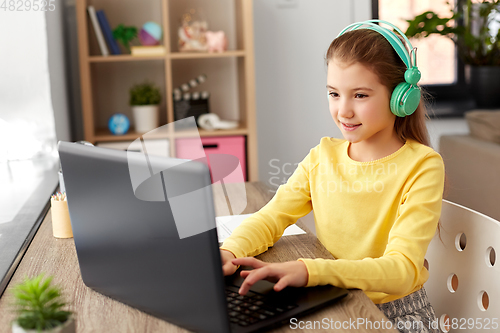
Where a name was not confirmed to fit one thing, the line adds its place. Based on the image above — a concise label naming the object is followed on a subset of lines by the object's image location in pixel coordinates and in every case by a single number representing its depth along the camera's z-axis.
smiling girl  0.83
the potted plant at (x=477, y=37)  2.98
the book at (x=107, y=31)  2.57
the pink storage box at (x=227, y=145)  2.62
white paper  1.09
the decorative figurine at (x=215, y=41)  2.63
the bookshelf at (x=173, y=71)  2.57
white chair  0.87
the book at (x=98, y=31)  2.53
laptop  0.58
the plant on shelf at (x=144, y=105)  2.66
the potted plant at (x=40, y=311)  0.54
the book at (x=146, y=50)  2.56
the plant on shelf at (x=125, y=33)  2.61
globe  2.61
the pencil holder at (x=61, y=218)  1.07
